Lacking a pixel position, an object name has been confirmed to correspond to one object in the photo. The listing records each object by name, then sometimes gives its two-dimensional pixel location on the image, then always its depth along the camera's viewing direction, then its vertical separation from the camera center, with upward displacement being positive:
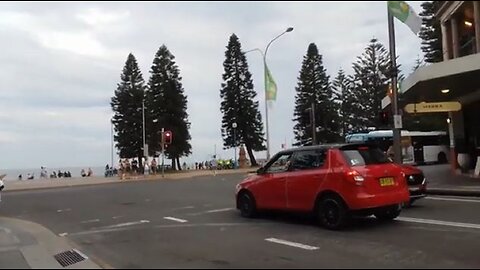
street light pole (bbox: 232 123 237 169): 68.69 +4.12
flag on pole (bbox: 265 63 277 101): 34.91 +5.17
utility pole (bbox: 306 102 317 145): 30.84 +2.76
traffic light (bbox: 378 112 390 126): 21.20 +1.85
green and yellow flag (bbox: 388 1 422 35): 17.37 +4.92
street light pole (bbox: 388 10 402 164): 19.34 +1.85
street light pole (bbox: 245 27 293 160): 35.85 +4.33
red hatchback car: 10.53 -0.32
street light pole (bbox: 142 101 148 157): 76.19 +7.85
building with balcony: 21.36 +3.07
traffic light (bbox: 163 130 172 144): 47.16 +3.13
